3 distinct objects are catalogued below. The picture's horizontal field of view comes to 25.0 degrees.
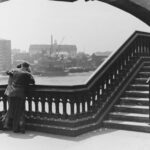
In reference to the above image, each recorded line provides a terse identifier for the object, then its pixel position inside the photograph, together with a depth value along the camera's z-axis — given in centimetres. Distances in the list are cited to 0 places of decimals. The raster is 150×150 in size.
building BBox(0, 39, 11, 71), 9612
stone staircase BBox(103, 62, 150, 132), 789
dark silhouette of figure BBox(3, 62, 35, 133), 791
